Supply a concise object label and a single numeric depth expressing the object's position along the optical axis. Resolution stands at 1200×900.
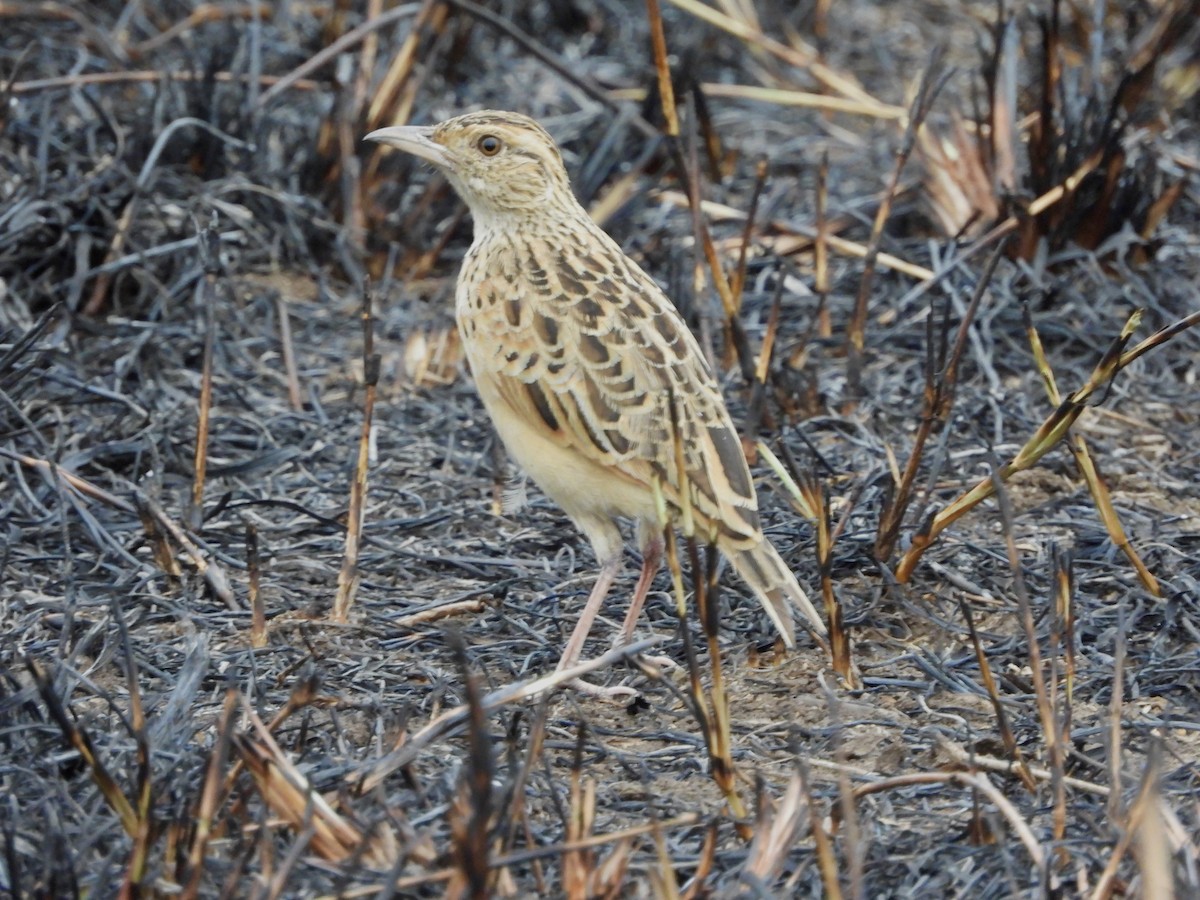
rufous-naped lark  9.89
